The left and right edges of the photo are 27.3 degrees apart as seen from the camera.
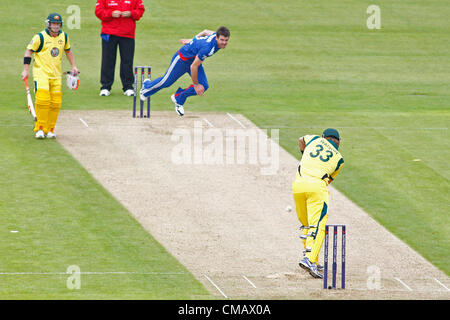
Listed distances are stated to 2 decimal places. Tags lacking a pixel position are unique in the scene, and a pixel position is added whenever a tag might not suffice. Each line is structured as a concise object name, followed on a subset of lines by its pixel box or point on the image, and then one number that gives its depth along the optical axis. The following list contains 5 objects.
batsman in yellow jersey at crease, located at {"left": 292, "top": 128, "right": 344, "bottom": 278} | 13.77
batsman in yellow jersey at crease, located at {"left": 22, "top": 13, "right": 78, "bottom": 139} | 19.48
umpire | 24.08
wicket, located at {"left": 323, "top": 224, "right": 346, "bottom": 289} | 13.01
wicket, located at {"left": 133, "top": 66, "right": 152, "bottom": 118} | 21.73
